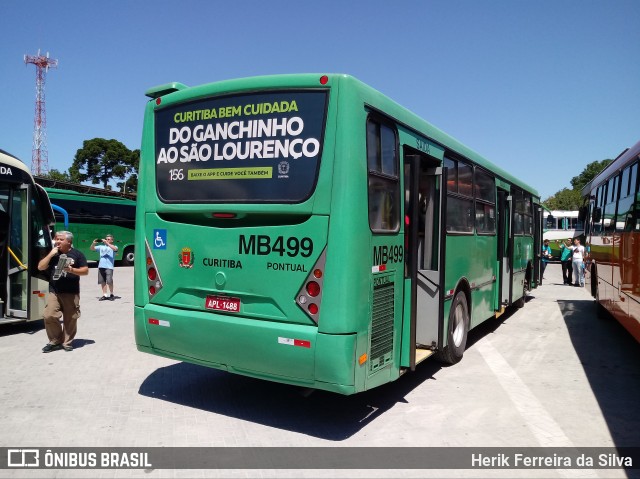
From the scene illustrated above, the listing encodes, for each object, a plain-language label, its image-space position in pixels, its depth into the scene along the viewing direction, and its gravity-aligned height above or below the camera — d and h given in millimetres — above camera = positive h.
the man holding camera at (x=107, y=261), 13148 -787
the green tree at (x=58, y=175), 54341 +5974
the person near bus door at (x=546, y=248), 24828 -305
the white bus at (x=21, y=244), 8906 -289
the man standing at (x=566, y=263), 20234 -822
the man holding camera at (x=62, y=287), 7449 -847
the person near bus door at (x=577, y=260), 18906 -640
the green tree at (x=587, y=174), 85062 +12270
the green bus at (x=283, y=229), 4406 +55
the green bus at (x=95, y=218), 23578 +618
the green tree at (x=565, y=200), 71750 +6267
